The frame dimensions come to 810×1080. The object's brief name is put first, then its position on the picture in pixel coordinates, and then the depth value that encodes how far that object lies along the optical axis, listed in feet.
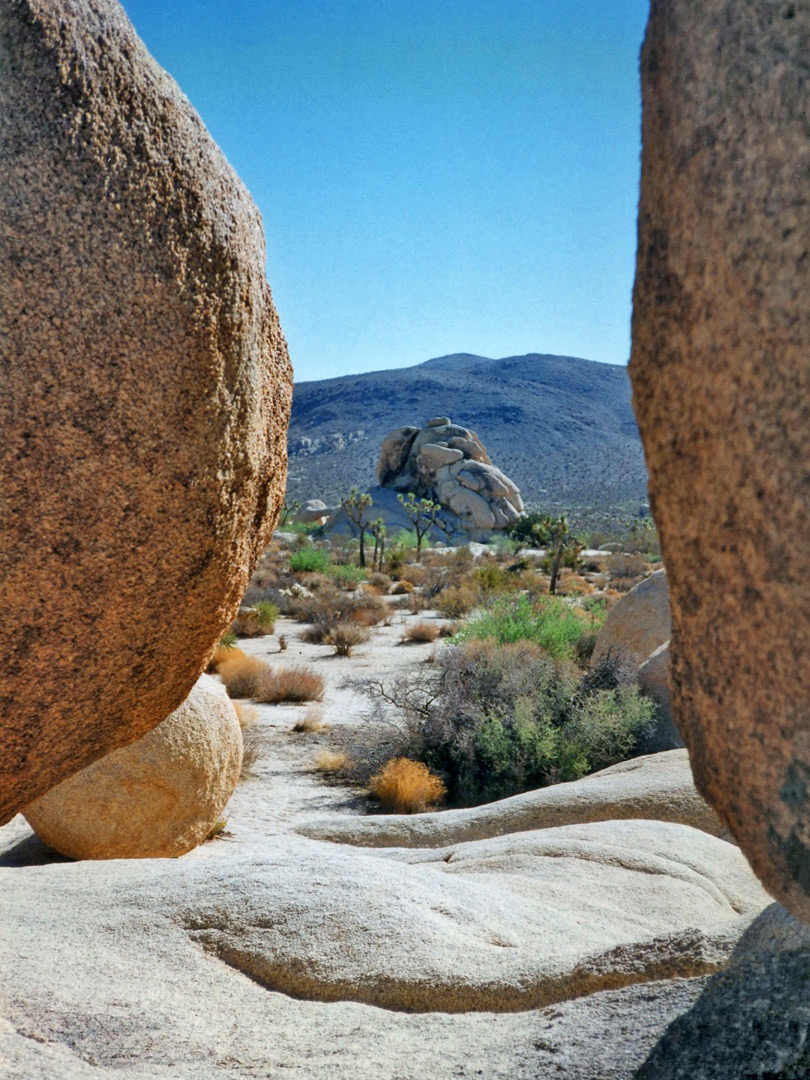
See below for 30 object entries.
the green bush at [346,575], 94.89
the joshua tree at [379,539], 113.79
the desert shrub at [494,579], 82.74
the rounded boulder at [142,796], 21.66
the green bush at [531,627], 44.07
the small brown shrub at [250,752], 34.88
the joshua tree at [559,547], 90.07
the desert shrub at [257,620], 66.64
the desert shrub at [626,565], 107.65
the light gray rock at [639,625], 38.24
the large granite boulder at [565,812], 22.13
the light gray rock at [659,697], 32.55
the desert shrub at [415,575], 98.53
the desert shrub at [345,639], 59.88
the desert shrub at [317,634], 64.80
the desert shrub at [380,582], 94.38
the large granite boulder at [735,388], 5.60
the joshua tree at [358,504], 113.93
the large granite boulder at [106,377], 6.97
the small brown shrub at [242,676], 47.88
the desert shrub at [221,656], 51.44
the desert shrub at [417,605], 82.07
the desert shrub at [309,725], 40.93
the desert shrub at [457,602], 75.05
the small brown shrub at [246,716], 40.63
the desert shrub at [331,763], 35.65
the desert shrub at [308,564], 100.99
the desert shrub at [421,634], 64.95
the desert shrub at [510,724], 31.42
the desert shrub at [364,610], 70.54
